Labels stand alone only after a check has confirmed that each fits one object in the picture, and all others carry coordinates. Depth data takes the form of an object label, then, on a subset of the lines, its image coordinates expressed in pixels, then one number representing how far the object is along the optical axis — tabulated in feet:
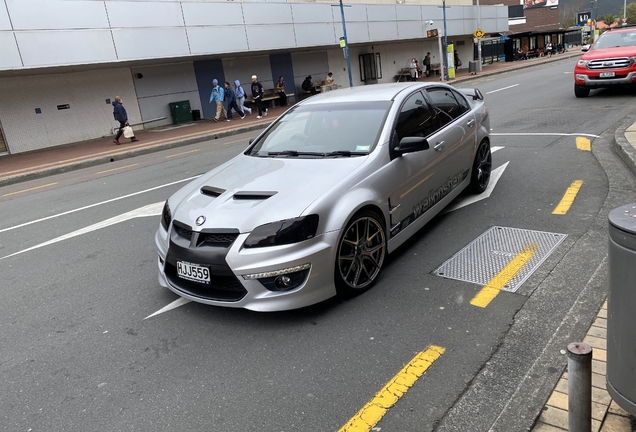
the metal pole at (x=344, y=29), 86.74
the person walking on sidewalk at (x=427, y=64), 126.62
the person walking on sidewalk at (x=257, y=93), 71.31
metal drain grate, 14.07
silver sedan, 12.01
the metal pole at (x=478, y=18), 136.98
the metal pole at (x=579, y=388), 6.74
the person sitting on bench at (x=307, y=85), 93.04
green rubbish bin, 76.79
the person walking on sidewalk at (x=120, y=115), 57.00
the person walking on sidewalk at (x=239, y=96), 73.82
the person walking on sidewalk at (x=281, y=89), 83.56
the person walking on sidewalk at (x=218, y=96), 70.79
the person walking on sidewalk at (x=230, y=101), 73.15
